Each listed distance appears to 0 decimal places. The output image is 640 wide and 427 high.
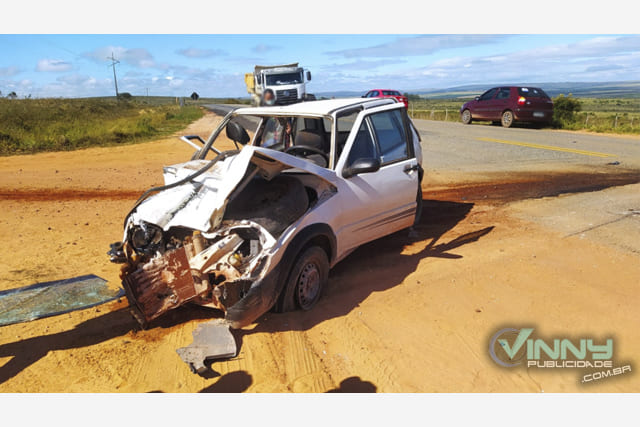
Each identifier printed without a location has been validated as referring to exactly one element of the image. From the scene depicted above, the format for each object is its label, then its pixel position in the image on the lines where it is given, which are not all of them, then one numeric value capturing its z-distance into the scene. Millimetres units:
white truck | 31578
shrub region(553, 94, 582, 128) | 24188
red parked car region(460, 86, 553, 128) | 21031
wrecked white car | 3848
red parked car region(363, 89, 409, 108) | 28812
